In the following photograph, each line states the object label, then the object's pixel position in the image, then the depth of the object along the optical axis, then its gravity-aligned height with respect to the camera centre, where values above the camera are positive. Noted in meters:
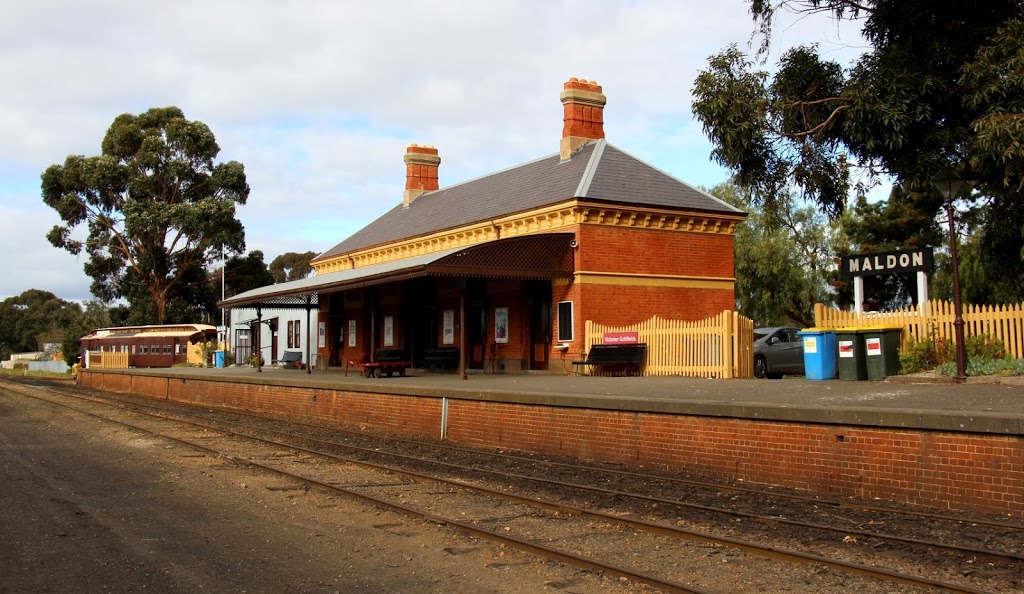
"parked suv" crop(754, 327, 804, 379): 24.70 -0.14
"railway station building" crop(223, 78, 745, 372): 23.47 +2.39
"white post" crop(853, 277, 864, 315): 17.28 +1.04
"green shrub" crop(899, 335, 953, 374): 14.58 -0.12
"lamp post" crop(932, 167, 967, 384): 13.15 +1.74
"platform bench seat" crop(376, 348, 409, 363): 24.52 -0.06
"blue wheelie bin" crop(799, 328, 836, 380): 15.99 -0.08
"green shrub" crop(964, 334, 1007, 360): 14.12 -0.02
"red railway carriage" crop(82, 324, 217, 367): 49.53 +0.67
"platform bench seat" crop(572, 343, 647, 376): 20.98 -0.17
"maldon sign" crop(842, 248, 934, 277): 16.19 +1.56
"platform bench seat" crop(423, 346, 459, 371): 27.17 -0.17
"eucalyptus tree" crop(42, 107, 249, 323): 58.72 +10.23
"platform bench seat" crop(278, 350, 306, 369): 38.12 -0.29
